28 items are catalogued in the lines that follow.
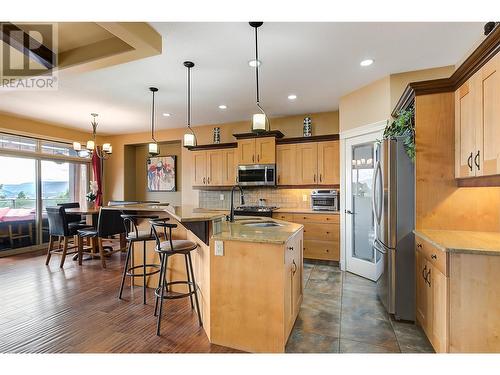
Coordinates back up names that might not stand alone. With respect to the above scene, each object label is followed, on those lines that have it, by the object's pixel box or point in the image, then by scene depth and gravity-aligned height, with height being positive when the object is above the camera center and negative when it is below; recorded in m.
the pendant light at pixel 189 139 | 3.61 +0.68
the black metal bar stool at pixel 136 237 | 3.02 -0.59
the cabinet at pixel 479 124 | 1.77 +0.48
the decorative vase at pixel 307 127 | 4.95 +1.15
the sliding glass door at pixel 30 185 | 5.07 +0.06
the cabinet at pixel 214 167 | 5.51 +0.43
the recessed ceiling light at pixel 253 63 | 2.99 +1.47
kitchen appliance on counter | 4.54 -0.24
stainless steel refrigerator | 2.50 -0.41
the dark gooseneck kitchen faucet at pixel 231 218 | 2.76 -0.34
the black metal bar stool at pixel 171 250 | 2.38 -0.60
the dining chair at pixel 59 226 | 4.21 -0.64
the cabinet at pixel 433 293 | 1.82 -0.86
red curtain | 6.65 +0.42
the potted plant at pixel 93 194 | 5.12 -0.13
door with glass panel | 3.71 -0.32
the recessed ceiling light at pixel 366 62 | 2.98 +1.47
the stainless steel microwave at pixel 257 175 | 4.96 +0.24
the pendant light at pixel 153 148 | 3.88 +0.60
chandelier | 4.64 +0.78
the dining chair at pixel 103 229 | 4.14 -0.71
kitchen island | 1.94 -0.77
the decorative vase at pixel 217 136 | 5.84 +1.17
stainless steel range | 4.79 -0.46
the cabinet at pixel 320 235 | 4.33 -0.84
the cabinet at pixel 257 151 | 4.99 +0.72
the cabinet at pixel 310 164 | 4.64 +0.41
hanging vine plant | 2.46 +0.58
